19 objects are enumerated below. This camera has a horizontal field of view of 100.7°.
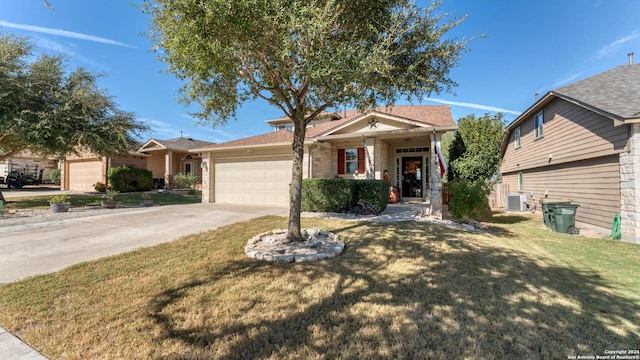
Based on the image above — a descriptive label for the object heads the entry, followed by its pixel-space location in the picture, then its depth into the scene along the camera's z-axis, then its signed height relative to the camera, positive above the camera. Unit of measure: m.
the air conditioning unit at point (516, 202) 14.54 -1.14
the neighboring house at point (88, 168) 21.16 +1.38
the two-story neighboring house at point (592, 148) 7.63 +1.22
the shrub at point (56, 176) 26.58 +0.92
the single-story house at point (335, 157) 12.50 +1.36
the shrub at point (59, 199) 10.96 -0.59
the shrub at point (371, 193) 10.02 -0.40
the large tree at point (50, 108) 11.27 +3.64
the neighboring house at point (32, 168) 28.74 +1.94
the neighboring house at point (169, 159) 22.66 +2.25
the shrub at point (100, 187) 20.08 -0.18
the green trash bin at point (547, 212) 9.52 -1.15
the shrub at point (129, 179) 19.75 +0.43
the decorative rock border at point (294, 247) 5.20 -1.39
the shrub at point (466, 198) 9.03 -0.56
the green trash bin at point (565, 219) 8.97 -1.29
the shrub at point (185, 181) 20.33 +0.24
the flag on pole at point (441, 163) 10.20 +0.71
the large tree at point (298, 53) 4.51 +2.62
